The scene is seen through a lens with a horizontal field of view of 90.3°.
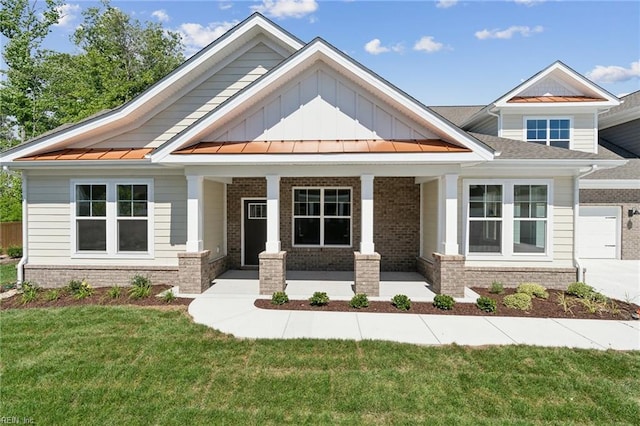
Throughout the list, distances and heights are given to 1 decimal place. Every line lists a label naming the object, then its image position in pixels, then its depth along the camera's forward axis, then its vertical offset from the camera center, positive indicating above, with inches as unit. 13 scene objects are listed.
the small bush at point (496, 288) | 334.0 -80.7
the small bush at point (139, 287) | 311.5 -79.9
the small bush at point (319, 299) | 293.0 -81.6
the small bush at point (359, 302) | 288.0 -82.1
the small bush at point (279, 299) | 294.0 -81.3
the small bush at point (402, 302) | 284.7 -82.1
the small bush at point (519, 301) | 287.4 -81.7
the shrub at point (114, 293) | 312.3 -81.7
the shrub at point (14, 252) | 576.4 -76.8
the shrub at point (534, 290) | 319.9 -79.7
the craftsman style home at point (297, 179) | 311.3 +37.0
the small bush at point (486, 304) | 281.1 -82.4
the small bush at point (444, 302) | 283.1 -81.0
